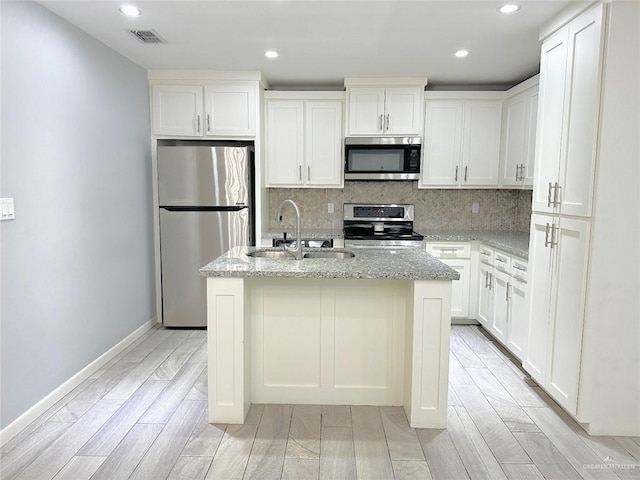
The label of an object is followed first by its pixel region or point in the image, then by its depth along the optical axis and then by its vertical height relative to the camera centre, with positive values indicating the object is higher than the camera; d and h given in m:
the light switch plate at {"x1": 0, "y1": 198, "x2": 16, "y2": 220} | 2.20 -0.08
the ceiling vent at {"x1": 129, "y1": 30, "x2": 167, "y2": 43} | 2.94 +1.11
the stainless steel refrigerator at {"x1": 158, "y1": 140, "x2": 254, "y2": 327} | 3.85 -0.17
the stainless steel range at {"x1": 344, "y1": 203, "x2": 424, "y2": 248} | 4.53 -0.21
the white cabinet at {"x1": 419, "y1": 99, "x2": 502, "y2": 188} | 4.21 +0.56
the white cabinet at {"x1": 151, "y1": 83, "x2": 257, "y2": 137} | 3.95 +0.81
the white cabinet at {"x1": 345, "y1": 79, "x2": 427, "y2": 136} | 4.12 +0.88
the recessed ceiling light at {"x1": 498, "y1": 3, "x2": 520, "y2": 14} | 2.44 +1.11
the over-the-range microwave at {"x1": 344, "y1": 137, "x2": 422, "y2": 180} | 4.16 +0.40
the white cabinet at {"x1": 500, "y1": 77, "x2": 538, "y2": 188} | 3.58 +0.55
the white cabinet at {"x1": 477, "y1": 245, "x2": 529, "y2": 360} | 3.11 -0.79
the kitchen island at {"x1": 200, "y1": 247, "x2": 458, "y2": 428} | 2.31 -0.80
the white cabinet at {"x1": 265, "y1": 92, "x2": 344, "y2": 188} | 4.27 +0.59
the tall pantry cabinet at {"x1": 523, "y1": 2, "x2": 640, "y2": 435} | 2.15 -0.12
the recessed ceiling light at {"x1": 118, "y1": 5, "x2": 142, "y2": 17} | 2.54 +1.11
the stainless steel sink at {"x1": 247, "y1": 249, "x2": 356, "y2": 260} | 2.82 -0.38
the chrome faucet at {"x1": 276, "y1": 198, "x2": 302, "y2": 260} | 2.50 -0.28
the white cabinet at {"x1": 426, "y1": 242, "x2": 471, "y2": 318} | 4.04 -0.57
